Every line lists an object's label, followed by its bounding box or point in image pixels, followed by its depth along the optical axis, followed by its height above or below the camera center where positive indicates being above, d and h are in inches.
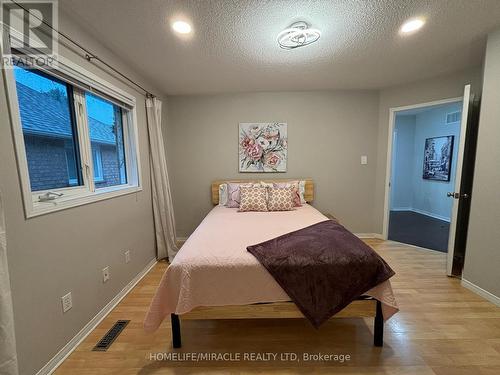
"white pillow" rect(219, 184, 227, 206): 128.2 -16.7
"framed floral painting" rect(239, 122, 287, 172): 131.0 +12.0
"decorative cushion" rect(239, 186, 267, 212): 111.2 -16.9
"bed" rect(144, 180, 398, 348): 54.6 -32.8
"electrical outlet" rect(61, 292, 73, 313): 57.1 -35.8
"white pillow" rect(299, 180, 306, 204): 126.3 -13.8
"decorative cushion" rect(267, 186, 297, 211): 111.5 -17.2
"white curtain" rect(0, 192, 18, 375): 37.4 -26.8
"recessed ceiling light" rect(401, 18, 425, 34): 65.3 +43.4
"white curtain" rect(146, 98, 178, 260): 106.3 -10.7
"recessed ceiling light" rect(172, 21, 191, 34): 64.5 +43.3
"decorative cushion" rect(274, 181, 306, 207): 120.3 -13.6
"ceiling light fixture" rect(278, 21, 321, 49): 66.1 +41.8
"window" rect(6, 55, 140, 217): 52.4 +10.5
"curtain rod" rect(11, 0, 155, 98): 51.6 +36.5
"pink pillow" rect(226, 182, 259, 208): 121.9 -16.1
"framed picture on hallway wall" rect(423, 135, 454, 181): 168.1 +5.1
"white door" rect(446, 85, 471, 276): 83.5 -8.5
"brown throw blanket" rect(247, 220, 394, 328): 54.2 -28.1
